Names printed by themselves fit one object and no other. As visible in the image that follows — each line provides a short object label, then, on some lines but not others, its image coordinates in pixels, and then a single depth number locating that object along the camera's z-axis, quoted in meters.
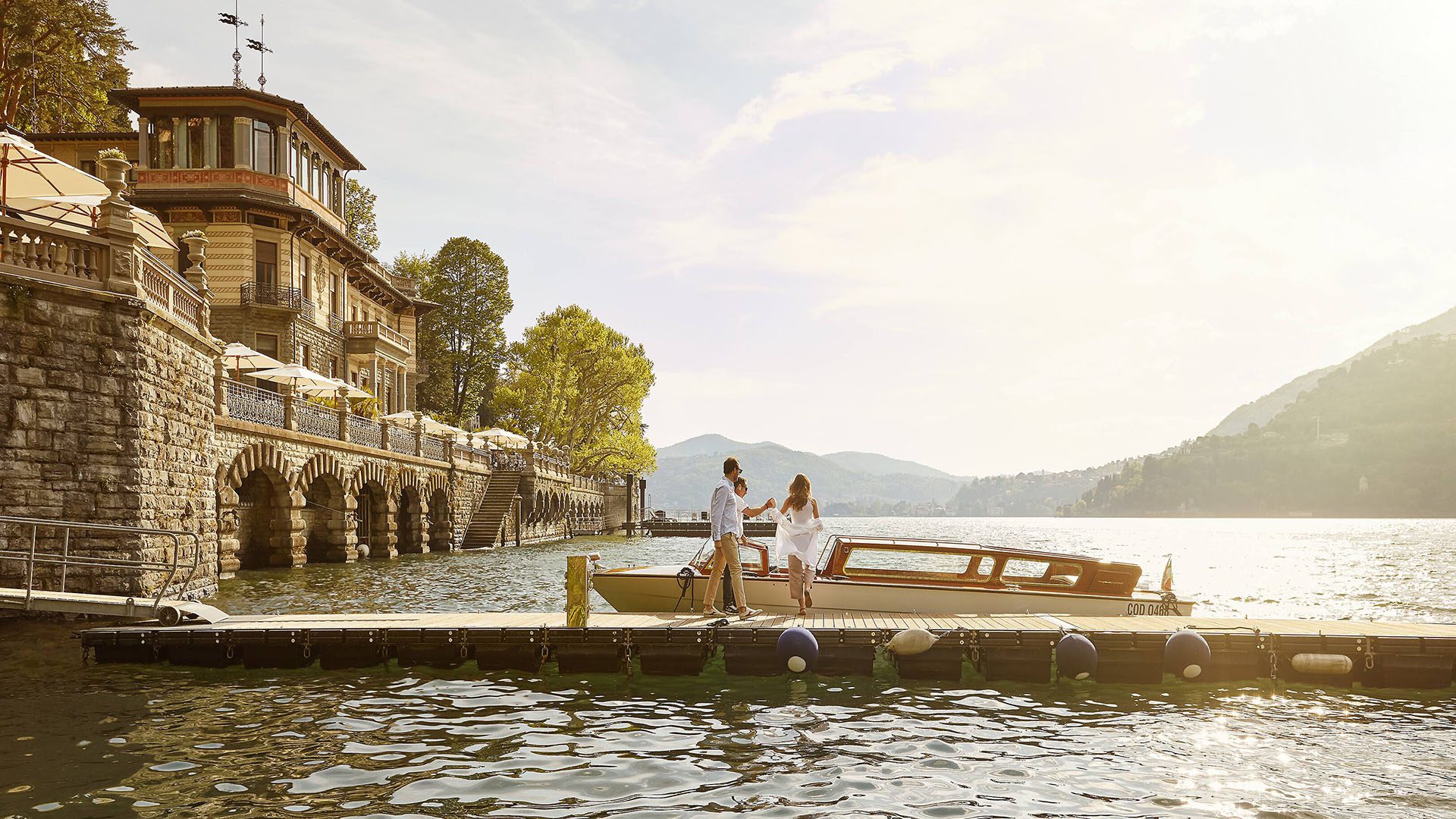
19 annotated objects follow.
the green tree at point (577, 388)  66.38
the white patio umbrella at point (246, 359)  31.05
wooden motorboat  16.33
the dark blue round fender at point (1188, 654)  13.51
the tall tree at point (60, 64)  40.62
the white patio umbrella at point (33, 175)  18.53
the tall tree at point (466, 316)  73.62
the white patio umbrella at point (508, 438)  57.72
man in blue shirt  14.02
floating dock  13.64
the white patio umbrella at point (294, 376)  31.70
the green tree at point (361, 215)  65.69
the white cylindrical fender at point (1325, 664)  13.55
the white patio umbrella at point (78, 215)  18.94
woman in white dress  14.72
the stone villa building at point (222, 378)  18.23
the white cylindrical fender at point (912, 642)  13.52
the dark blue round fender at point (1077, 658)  13.47
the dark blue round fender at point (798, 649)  13.35
